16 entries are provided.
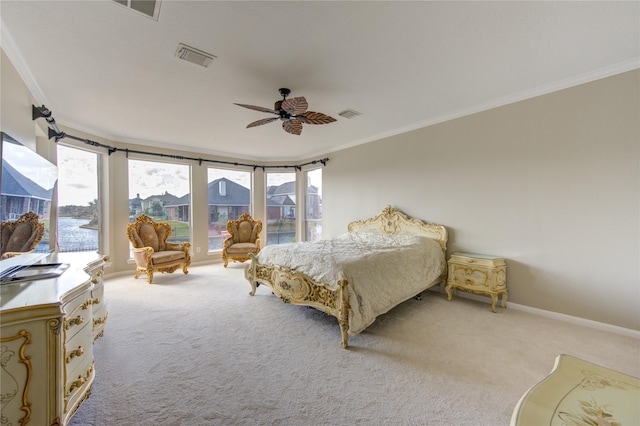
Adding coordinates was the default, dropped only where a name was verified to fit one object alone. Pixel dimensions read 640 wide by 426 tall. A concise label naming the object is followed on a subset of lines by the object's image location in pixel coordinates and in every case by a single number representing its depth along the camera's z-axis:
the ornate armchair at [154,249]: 4.38
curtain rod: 2.77
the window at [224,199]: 6.09
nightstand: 3.10
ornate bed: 2.43
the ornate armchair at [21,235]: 1.82
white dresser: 1.06
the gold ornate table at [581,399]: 0.99
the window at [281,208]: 6.83
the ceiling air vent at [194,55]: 2.21
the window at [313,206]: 6.37
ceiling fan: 2.55
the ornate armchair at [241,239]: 5.41
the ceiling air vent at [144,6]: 1.70
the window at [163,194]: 5.12
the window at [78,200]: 3.97
